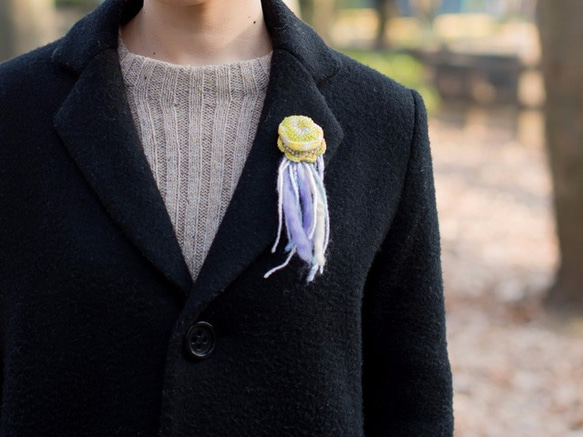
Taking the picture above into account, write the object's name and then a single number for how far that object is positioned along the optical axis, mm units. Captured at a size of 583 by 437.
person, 1737
